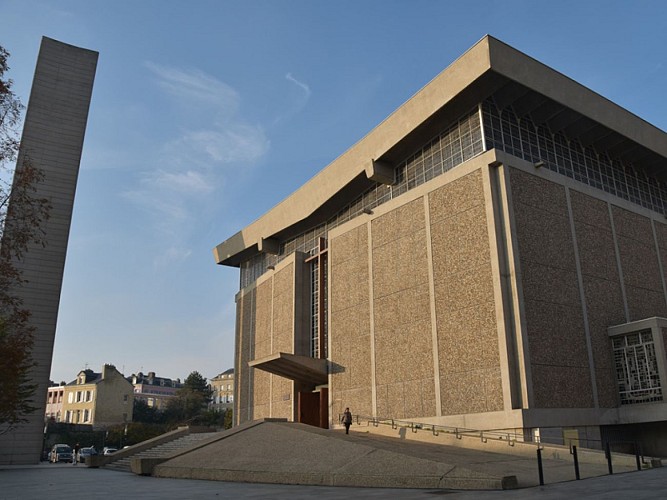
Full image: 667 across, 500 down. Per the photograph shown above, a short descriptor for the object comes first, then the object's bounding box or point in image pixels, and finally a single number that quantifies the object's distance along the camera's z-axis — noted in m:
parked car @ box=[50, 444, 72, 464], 40.37
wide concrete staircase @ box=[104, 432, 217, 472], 26.62
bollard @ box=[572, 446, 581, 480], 12.20
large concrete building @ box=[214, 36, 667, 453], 21.75
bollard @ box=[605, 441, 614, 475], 13.13
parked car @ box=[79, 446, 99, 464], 42.56
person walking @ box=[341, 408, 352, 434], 23.25
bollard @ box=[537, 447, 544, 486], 11.41
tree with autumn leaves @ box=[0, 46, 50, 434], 14.60
